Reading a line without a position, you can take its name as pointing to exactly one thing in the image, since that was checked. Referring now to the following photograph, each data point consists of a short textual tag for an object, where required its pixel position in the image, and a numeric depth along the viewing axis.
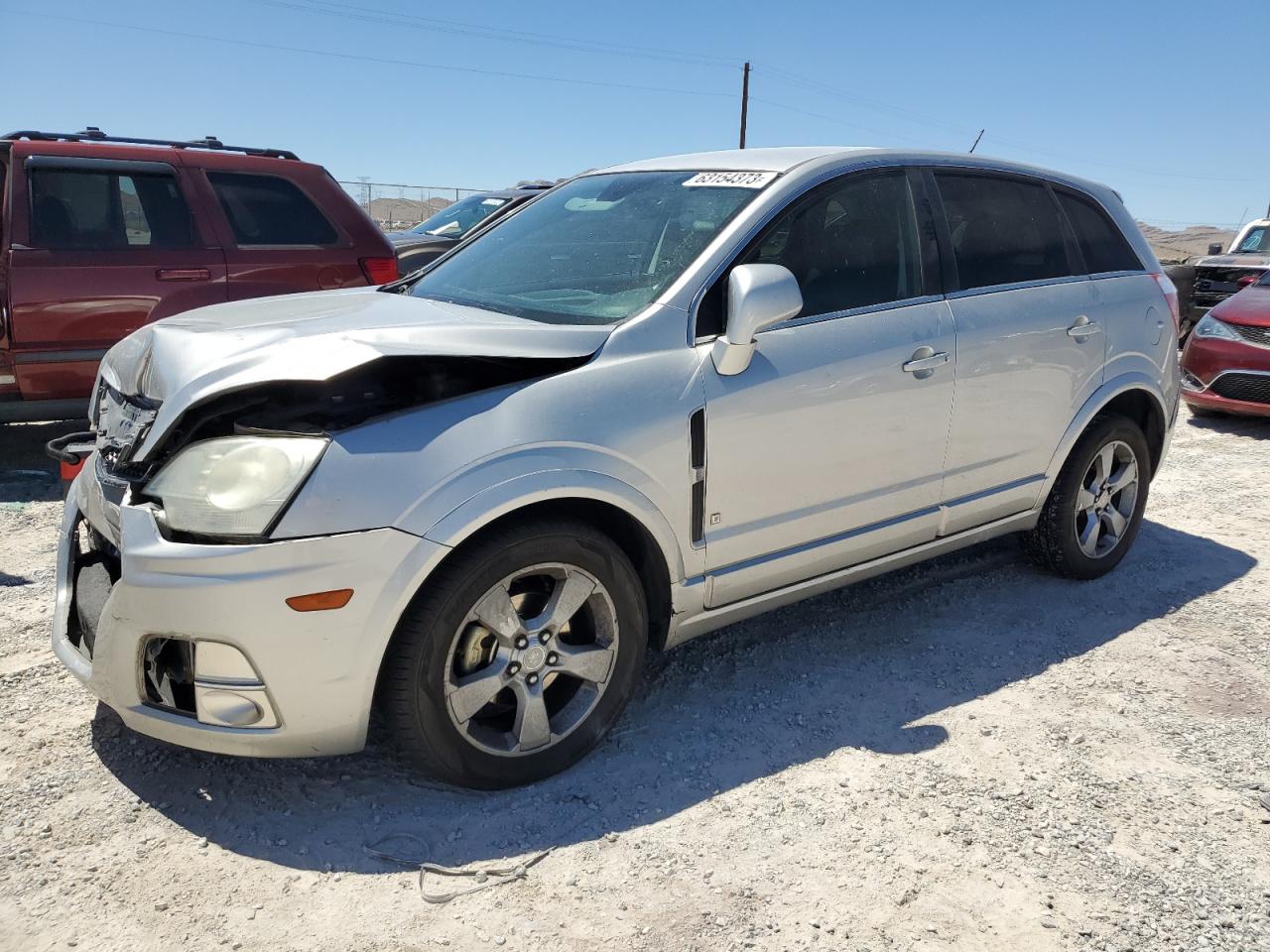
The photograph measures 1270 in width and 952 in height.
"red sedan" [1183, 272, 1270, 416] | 7.90
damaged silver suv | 2.45
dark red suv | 5.60
